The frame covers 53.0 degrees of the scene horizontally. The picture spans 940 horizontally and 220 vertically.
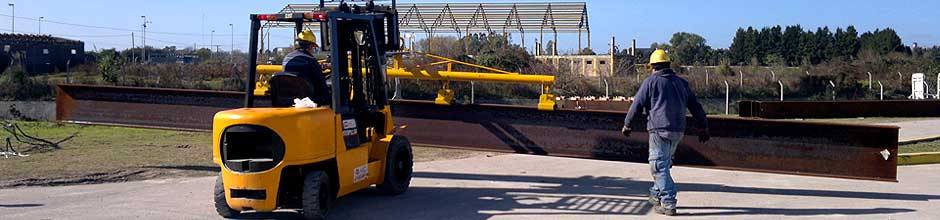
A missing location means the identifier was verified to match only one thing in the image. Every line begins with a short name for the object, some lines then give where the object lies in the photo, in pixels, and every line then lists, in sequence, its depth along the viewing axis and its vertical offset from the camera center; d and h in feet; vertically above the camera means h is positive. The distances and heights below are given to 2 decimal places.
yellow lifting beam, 38.09 +0.69
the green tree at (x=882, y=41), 192.13 +10.68
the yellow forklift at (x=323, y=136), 27.91 -1.31
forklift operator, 30.60 +0.78
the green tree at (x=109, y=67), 95.04 +2.92
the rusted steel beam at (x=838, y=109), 62.23 -1.23
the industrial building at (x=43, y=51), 119.24 +6.07
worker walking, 30.86 -0.81
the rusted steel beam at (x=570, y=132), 35.35 -1.56
